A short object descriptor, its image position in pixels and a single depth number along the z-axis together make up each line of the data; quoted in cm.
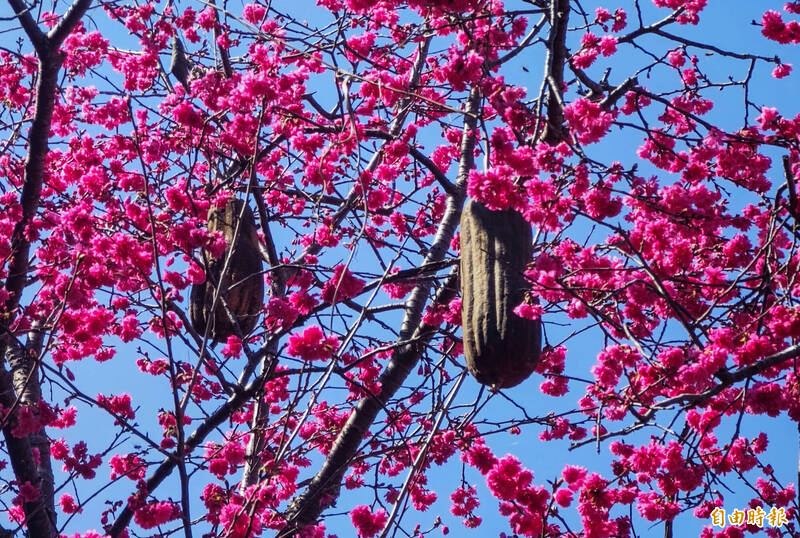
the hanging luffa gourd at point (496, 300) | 995
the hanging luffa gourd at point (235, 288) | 1370
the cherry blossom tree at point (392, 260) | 1043
